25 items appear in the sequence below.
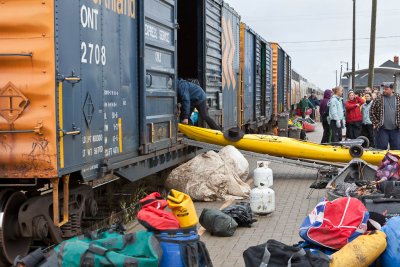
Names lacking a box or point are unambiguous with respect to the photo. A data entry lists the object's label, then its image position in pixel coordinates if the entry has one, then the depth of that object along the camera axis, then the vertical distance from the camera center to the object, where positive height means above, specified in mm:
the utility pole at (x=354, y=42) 41412 +2674
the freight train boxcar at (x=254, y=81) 17297 +106
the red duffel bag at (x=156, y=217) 4863 -979
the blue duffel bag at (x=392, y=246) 5012 -1226
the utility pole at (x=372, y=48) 26391 +1435
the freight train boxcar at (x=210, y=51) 12164 +652
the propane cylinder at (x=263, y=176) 10461 -1444
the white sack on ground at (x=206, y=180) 10102 -1482
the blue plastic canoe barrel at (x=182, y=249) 4742 -1186
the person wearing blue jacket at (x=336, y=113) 15633 -675
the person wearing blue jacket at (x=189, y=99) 10984 -246
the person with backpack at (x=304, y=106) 31594 -1035
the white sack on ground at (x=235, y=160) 11312 -1292
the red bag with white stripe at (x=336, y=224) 5246 -1119
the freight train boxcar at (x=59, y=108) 5891 -230
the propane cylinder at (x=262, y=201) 8805 -1537
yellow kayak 12234 -1181
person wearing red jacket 16297 -778
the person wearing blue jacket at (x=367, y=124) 16328 -985
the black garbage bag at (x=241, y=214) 8096 -1585
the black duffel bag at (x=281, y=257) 4666 -1226
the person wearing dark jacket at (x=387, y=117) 12922 -631
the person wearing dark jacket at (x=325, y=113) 17266 -736
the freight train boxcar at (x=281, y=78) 28003 +267
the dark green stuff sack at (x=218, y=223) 7551 -1581
